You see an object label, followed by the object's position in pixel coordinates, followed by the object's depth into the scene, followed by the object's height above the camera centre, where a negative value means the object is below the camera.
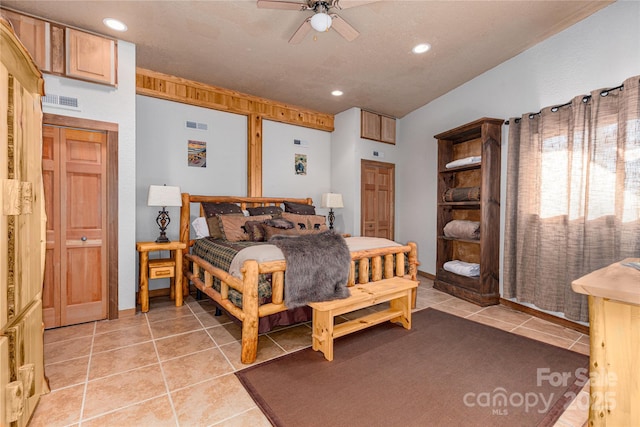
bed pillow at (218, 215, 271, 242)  3.43 -0.24
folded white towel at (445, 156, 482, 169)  3.66 +0.66
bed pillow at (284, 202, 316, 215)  4.47 +0.01
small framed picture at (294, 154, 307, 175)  5.03 +0.80
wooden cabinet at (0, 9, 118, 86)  2.56 +1.48
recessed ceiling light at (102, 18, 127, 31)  2.66 +1.73
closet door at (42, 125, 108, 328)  2.73 -0.19
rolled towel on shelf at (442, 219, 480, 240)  3.63 -0.24
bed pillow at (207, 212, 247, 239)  3.58 -0.24
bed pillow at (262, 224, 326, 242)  3.49 -0.28
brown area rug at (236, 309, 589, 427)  1.62 -1.15
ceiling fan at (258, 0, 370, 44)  2.17 +1.55
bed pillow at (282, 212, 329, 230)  3.92 -0.17
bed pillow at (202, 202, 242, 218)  3.83 -0.01
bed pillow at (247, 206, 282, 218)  4.13 -0.03
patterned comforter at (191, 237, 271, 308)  2.31 -0.50
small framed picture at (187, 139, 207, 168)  4.04 +0.77
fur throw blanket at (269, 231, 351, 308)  2.29 -0.50
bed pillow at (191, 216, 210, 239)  3.83 -0.26
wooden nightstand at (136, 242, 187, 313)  3.17 -0.68
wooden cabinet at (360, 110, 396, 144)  5.05 +1.51
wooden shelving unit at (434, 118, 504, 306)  3.48 +0.04
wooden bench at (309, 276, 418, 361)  2.20 -0.82
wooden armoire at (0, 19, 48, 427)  1.22 -0.13
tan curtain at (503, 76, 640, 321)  2.38 +0.17
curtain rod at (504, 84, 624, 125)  2.52 +1.09
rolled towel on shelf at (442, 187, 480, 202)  3.61 +0.22
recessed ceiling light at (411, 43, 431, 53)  3.11 +1.80
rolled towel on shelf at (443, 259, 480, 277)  3.66 -0.75
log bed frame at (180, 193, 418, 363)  2.15 -0.61
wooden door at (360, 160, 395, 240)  5.11 +0.21
